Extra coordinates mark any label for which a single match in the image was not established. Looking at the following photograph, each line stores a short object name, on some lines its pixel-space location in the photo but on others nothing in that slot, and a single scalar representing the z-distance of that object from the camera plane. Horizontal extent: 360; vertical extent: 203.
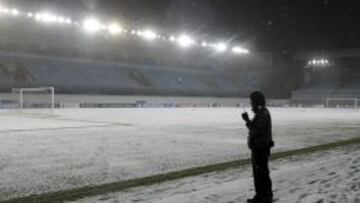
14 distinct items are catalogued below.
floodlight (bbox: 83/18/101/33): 61.31
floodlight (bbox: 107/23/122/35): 63.66
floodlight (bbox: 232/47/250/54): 84.49
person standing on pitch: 6.58
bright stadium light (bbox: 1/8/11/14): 55.49
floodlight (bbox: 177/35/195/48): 74.25
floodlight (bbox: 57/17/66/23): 60.00
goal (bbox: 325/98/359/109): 76.00
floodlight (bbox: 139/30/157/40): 68.93
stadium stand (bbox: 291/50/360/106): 82.38
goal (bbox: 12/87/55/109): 53.59
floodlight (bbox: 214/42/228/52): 81.55
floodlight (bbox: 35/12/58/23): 58.00
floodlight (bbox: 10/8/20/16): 55.97
